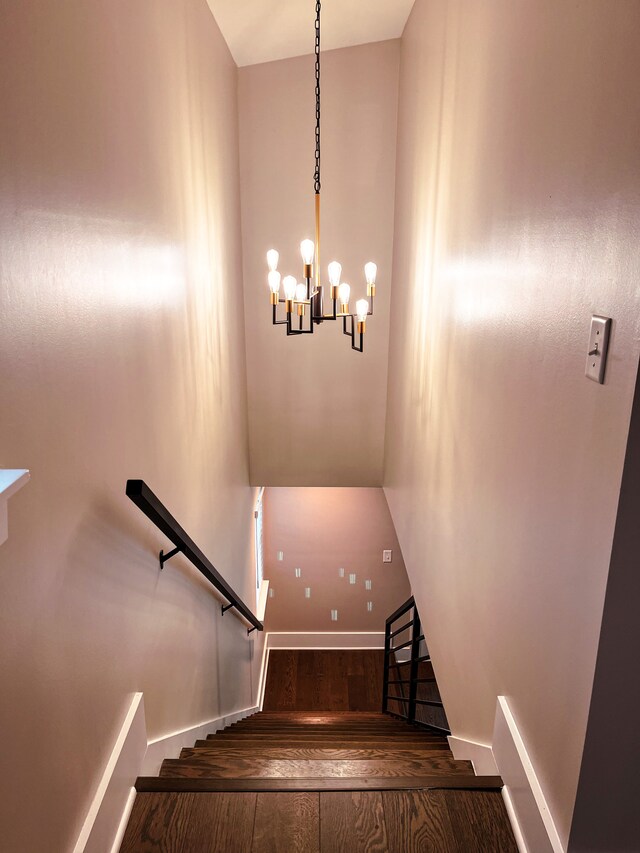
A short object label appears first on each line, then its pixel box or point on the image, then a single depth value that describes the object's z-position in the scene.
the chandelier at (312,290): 3.21
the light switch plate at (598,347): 1.31
